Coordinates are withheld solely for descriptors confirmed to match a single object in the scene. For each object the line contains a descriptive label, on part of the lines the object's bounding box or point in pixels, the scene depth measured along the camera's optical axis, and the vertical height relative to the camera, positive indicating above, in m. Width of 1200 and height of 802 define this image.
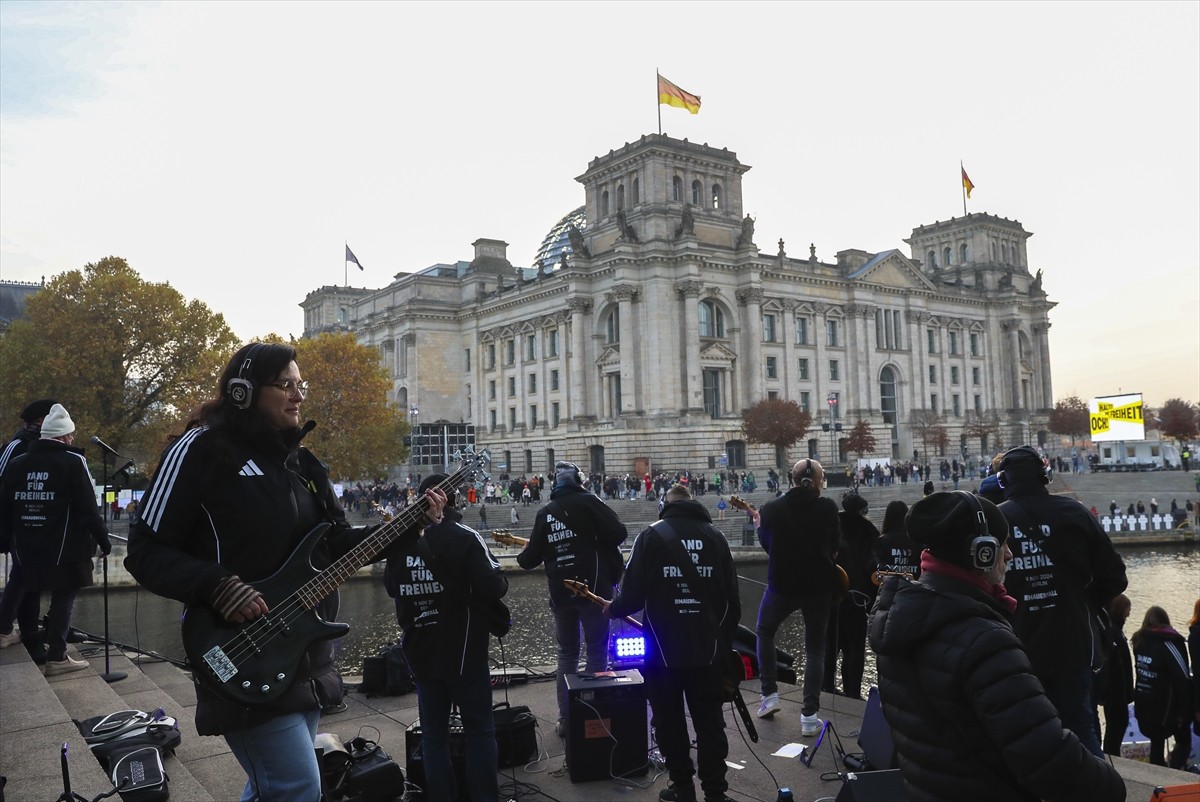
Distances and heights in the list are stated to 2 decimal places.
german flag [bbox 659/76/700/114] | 56.12 +22.59
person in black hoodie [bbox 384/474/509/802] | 5.55 -1.23
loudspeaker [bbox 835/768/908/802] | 4.27 -1.71
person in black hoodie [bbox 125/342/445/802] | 3.40 -0.33
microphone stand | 9.13 -2.27
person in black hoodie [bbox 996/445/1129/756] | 5.90 -1.05
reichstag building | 59.28 +8.62
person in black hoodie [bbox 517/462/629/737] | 7.96 -0.96
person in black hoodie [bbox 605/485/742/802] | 5.93 -1.30
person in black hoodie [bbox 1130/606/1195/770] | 7.98 -2.39
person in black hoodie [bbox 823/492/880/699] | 9.18 -1.63
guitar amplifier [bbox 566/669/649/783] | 6.46 -2.11
